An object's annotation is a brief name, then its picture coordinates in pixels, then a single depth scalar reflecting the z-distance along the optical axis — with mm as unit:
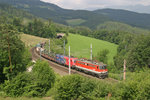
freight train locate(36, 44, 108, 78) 34562
